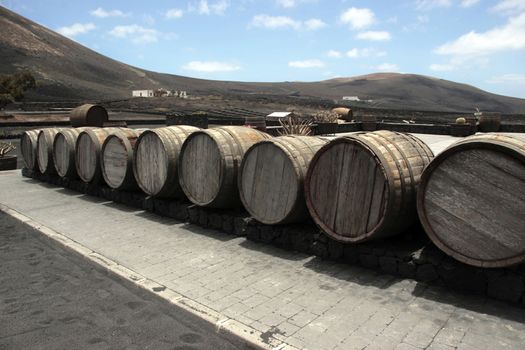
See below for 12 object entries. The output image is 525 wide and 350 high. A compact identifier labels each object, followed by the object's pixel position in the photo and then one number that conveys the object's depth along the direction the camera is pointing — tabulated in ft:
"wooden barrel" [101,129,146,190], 23.65
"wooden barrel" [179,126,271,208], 18.33
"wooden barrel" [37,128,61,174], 30.73
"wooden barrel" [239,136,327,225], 15.90
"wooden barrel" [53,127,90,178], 28.06
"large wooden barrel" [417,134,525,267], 11.00
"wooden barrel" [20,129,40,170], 33.01
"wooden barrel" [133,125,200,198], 20.74
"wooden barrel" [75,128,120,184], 25.90
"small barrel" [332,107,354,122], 77.36
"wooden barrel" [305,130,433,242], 13.28
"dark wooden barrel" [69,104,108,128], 52.54
